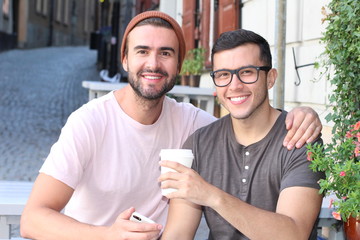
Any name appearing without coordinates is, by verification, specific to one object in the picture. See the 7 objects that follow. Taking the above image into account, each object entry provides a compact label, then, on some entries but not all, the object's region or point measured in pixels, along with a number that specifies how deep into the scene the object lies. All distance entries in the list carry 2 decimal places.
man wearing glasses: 2.45
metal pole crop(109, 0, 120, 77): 17.81
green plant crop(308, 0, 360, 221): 2.80
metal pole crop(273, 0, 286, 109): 4.12
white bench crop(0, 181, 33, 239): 3.24
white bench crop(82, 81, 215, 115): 7.34
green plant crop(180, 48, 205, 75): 9.50
